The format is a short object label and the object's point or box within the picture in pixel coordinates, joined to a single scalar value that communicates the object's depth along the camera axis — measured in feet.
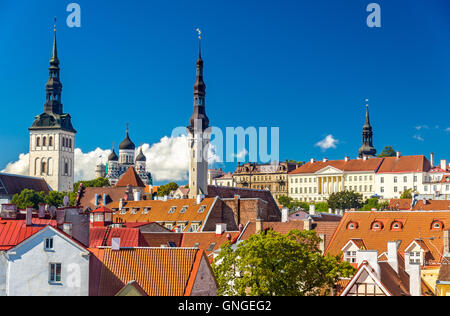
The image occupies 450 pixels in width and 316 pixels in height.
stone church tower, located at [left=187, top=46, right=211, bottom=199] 400.88
